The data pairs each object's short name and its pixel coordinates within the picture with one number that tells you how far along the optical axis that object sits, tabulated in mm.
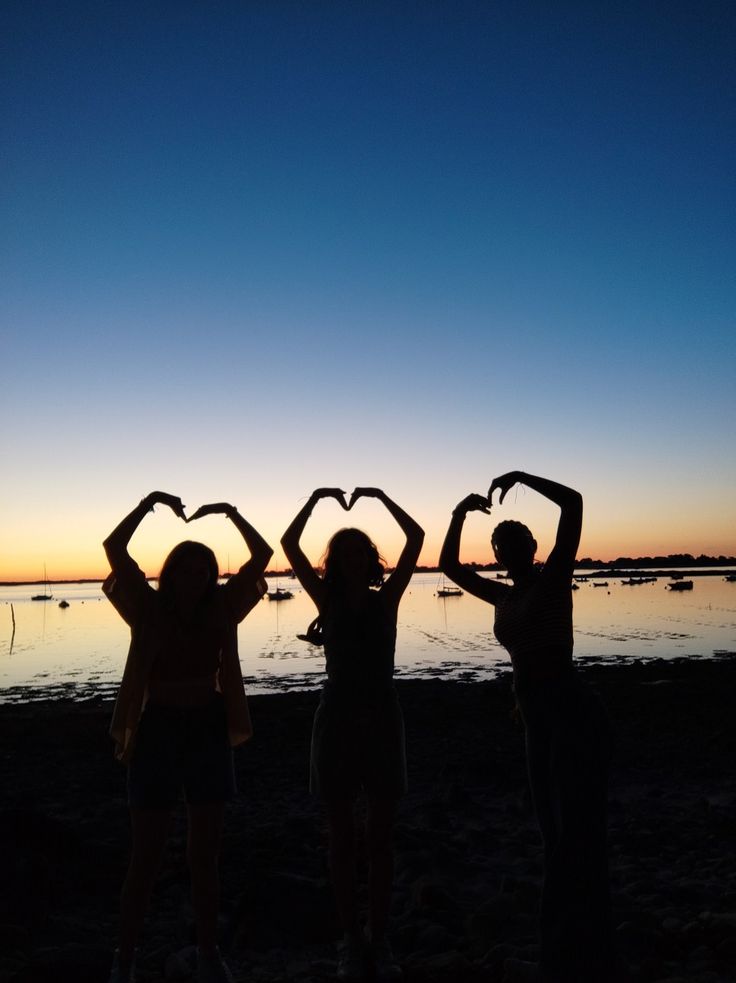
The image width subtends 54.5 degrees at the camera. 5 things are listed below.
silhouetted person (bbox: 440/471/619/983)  3447
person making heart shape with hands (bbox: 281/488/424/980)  4129
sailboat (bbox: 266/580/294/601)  115875
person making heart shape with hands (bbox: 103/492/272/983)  3773
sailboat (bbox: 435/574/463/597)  110825
